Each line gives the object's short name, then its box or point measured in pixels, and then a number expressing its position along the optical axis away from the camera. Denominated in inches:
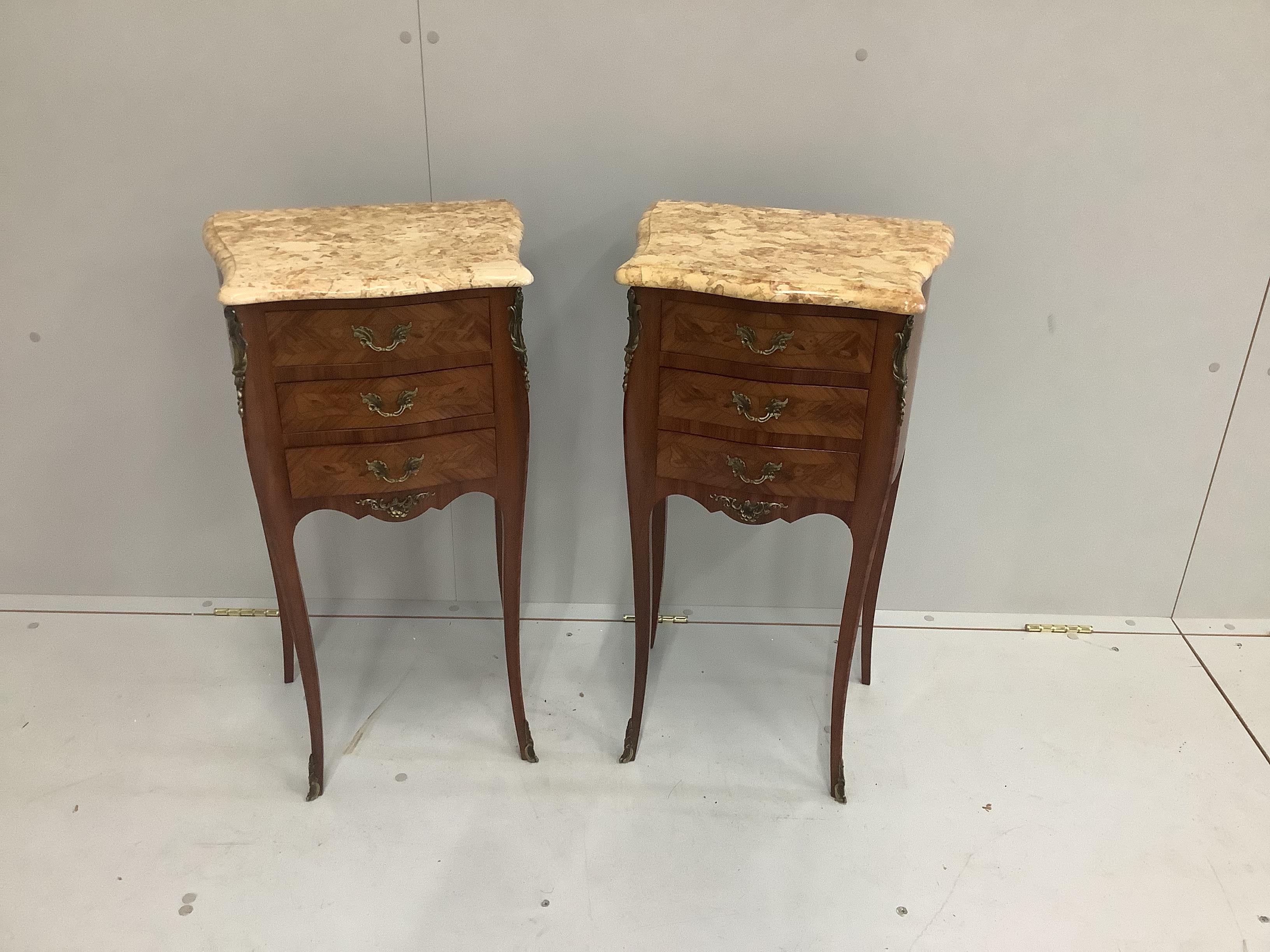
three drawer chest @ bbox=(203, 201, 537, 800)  54.9
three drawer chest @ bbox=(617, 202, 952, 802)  54.9
